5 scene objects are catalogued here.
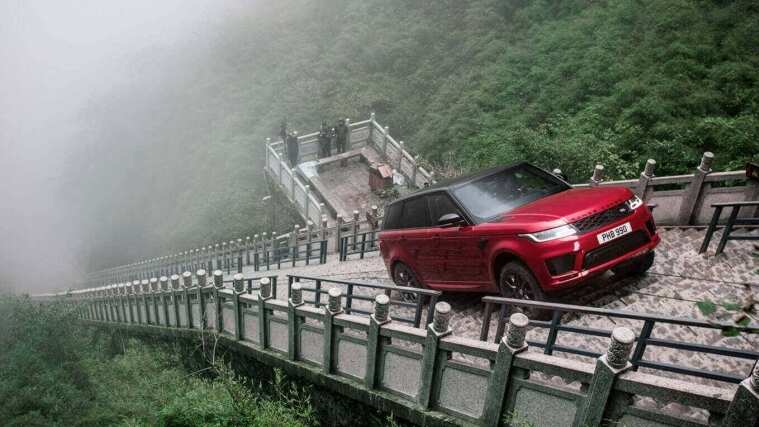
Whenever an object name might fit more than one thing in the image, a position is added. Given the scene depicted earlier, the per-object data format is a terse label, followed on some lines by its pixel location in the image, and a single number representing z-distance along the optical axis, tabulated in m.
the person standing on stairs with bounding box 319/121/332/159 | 23.98
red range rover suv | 6.45
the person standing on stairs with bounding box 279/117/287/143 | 23.86
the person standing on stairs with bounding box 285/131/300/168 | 23.53
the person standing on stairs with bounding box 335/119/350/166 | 24.16
